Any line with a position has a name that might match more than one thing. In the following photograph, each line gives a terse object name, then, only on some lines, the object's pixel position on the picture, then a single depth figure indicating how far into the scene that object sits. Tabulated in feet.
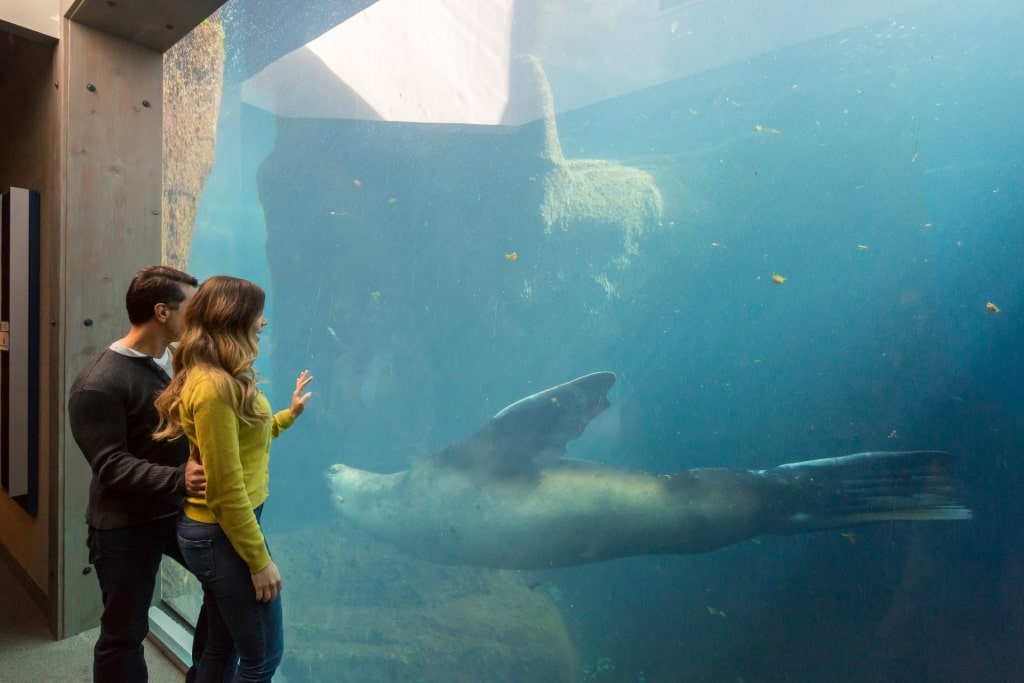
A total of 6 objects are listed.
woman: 3.94
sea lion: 8.48
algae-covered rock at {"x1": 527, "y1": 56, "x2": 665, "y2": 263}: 12.32
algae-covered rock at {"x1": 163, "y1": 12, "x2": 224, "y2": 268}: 10.74
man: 4.87
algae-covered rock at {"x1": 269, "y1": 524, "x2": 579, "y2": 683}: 9.82
